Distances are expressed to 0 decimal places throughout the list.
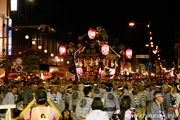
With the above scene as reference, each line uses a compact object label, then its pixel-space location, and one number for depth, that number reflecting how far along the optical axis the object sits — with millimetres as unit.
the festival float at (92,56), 32287
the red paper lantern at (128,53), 34625
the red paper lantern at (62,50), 32125
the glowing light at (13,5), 26306
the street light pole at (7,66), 16158
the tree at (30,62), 33000
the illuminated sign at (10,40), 32109
